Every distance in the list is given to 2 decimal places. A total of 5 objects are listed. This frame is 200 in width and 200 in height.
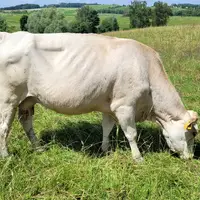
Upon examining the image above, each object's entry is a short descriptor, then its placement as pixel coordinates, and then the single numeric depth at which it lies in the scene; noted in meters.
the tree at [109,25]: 79.25
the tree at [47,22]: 63.28
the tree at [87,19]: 77.77
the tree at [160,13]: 99.69
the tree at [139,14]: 95.38
